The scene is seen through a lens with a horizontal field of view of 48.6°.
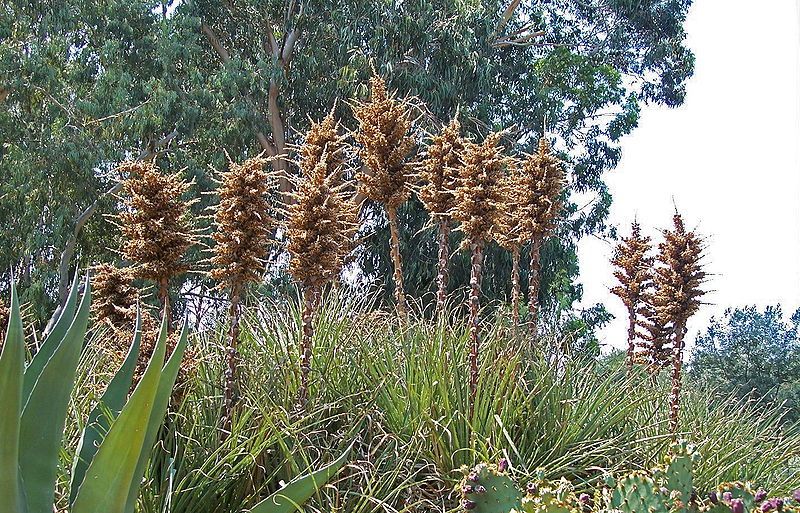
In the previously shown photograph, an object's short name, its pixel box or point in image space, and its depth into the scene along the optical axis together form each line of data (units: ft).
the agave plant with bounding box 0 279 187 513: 8.04
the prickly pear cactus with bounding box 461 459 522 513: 10.23
